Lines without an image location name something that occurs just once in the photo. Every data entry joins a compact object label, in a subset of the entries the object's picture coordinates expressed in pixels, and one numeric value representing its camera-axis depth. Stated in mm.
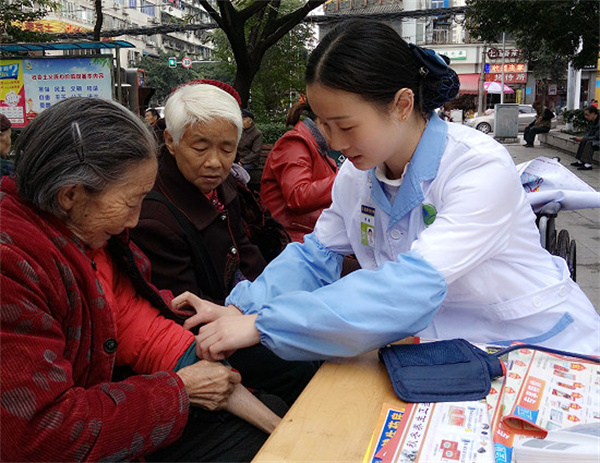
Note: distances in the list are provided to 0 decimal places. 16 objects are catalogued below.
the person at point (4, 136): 4199
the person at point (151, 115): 9817
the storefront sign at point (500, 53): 34131
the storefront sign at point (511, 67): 41706
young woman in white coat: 1366
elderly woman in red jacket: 1150
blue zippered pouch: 1229
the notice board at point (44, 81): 6754
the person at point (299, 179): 3449
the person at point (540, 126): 17953
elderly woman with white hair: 2117
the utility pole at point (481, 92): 31028
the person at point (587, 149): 12078
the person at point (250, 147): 7383
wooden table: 1066
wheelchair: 2496
